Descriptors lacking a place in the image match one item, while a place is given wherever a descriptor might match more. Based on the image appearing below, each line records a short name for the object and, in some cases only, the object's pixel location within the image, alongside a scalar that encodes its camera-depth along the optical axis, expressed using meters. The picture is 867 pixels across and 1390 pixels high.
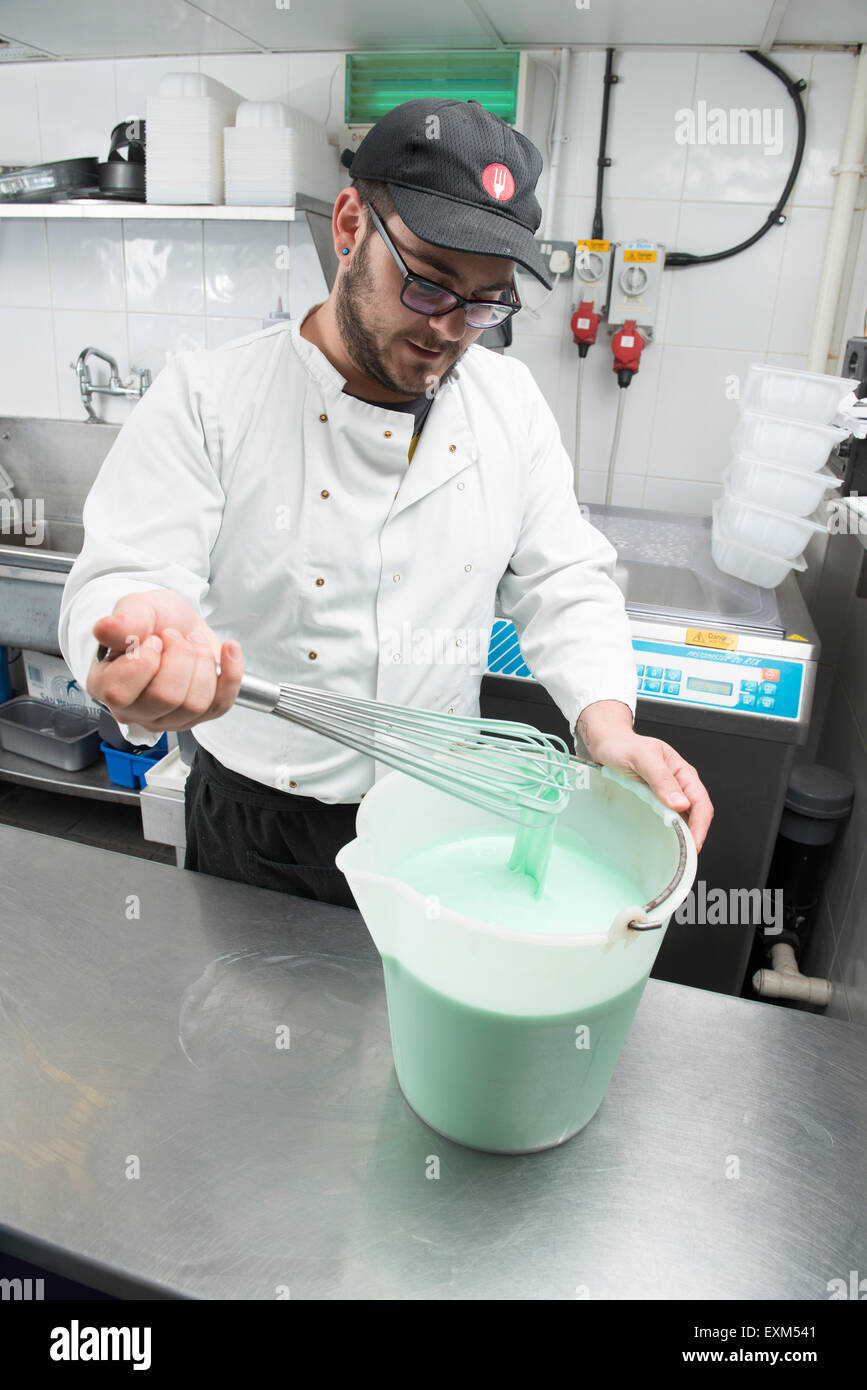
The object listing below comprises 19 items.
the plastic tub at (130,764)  2.64
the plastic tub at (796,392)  1.64
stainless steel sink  2.89
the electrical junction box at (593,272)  2.22
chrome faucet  2.76
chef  0.93
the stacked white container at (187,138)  2.27
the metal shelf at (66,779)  2.70
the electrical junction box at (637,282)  2.16
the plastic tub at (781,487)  1.69
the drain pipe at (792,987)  1.71
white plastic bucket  0.61
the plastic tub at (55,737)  2.74
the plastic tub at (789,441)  1.65
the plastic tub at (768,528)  1.75
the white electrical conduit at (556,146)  2.16
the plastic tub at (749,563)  1.83
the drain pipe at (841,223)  1.97
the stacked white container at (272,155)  2.23
